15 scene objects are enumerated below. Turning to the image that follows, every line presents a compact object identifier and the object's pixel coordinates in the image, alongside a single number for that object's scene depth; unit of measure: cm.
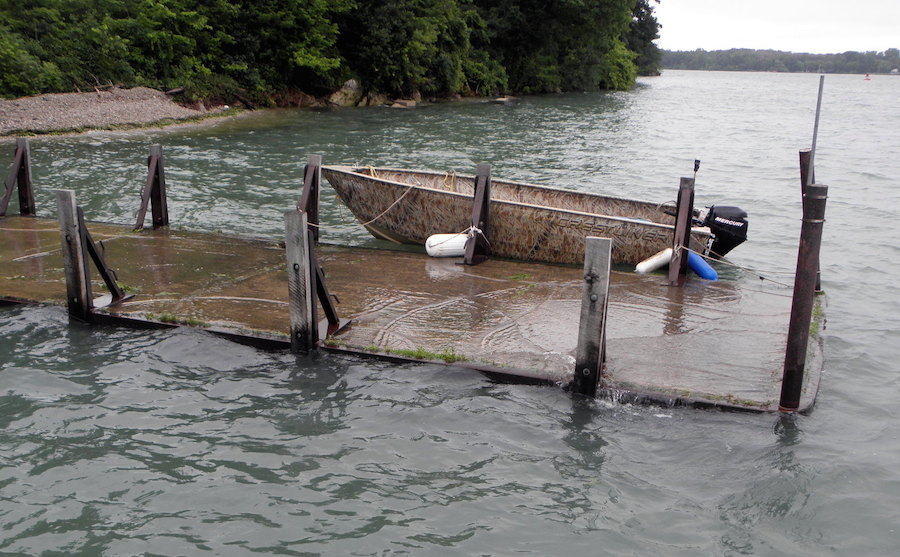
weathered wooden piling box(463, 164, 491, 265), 1020
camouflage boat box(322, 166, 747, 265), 1055
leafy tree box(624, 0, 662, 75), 7594
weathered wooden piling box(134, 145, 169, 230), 1173
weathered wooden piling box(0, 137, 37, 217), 1244
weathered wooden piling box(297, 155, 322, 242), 1064
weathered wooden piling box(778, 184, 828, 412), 606
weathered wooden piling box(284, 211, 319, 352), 719
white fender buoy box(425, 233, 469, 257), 1053
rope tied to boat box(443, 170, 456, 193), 1267
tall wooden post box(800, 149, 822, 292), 836
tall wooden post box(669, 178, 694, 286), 953
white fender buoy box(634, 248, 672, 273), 1019
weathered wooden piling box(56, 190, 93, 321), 794
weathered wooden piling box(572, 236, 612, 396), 648
